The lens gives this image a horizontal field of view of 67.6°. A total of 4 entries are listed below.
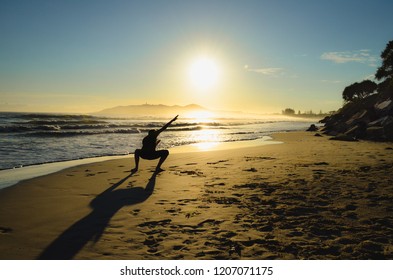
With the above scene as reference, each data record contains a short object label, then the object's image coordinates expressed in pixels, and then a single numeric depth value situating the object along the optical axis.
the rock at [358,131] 22.10
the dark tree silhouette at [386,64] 49.81
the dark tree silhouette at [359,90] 71.75
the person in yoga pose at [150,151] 10.86
